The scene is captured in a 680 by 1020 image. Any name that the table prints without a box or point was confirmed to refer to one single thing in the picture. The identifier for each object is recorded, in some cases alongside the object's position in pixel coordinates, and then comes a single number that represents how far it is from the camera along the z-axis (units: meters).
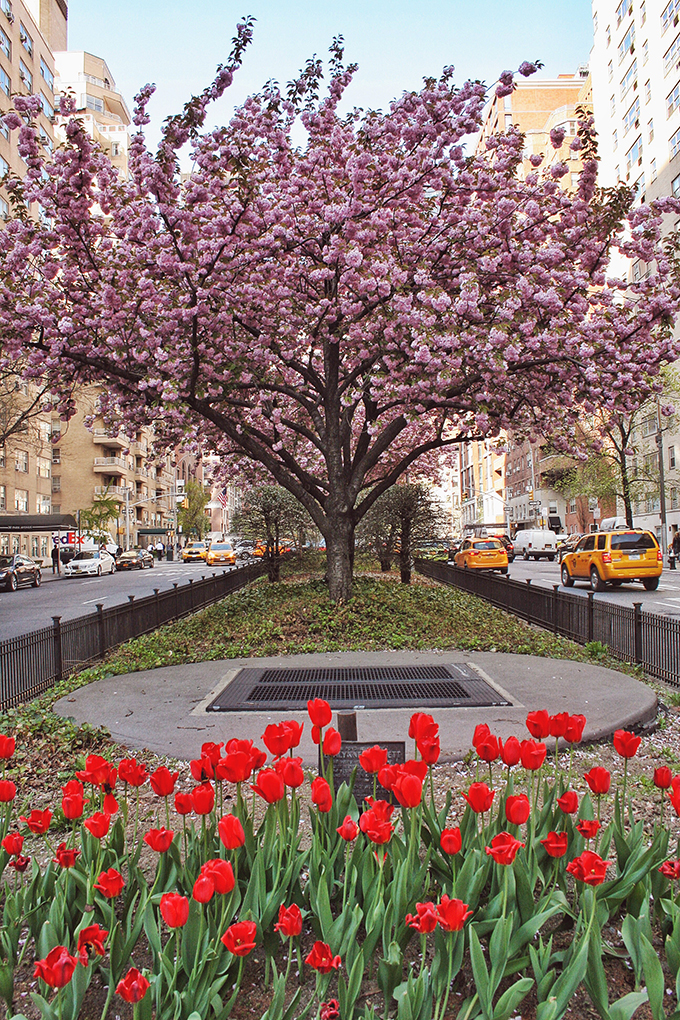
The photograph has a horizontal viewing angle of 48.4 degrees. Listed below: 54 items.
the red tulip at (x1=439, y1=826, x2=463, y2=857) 2.38
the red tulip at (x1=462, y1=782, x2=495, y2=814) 2.51
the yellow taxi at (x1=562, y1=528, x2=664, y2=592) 26.09
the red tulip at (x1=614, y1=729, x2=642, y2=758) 2.90
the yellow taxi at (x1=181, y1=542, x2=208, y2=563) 70.63
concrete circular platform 6.47
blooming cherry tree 12.19
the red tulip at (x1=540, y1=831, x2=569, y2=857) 2.43
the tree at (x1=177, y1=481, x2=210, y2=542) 105.19
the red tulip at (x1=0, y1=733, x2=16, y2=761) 3.04
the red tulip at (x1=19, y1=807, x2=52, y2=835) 2.63
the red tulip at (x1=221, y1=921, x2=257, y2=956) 1.95
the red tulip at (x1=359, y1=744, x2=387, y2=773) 2.66
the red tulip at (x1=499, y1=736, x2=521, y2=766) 2.84
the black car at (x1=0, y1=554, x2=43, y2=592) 35.88
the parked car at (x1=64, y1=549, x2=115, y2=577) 47.44
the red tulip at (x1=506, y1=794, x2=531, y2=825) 2.43
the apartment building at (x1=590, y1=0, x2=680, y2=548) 50.12
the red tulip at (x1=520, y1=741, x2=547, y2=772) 2.76
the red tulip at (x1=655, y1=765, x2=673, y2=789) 2.79
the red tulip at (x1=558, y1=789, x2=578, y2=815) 2.64
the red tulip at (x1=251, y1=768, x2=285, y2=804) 2.59
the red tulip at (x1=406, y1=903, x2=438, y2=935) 1.97
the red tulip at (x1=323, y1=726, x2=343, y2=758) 2.97
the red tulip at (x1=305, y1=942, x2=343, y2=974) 1.98
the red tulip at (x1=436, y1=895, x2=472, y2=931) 1.96
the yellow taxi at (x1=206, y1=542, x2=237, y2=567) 58.19
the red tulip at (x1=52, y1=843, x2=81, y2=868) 2.47
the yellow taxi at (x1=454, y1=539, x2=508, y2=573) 36.06
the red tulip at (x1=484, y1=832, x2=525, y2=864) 2.21
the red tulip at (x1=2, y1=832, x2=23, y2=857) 2.53
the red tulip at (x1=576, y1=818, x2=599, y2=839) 2.52
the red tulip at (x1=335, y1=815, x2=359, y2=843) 2.46
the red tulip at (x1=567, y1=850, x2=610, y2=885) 2.18
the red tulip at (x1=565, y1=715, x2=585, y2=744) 2.99
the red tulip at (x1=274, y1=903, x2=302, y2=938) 2.02
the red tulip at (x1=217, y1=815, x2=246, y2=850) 2.27
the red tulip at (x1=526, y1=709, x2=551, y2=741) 3.00
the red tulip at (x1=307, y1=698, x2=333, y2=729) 3.05
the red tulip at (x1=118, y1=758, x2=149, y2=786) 2.81
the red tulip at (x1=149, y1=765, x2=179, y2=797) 2.69
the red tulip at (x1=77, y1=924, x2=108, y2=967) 2.09
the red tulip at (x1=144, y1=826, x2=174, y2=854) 2.43
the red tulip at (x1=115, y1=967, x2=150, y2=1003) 1.85
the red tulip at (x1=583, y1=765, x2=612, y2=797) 2.73
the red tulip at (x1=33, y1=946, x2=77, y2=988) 1.86
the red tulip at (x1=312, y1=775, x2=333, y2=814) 2.65
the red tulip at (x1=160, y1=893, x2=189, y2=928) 1.95
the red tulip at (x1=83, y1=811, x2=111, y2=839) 2.50
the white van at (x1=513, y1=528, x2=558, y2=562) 54.72
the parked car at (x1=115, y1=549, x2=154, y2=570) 56.84
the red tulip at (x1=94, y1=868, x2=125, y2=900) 2.21
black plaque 3.81
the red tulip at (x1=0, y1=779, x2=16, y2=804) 2.86
